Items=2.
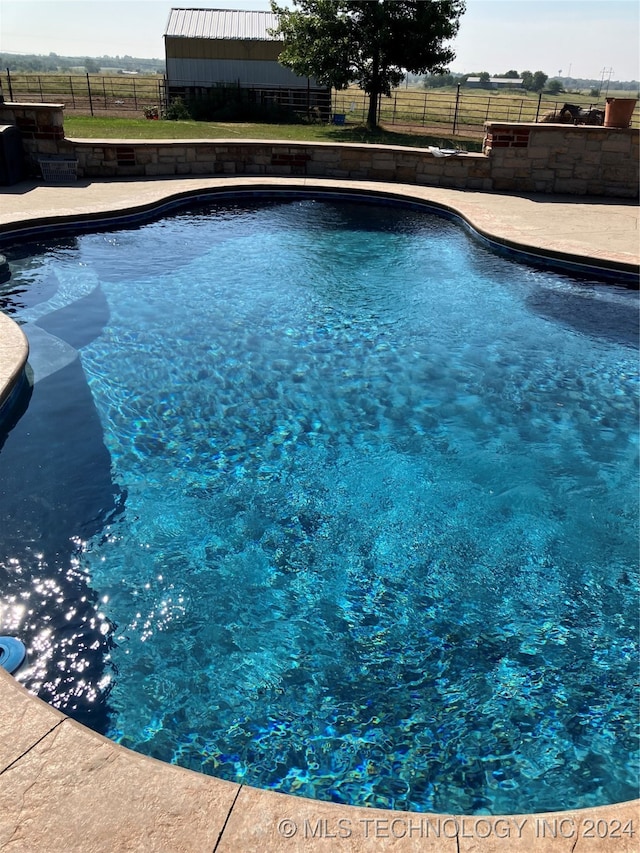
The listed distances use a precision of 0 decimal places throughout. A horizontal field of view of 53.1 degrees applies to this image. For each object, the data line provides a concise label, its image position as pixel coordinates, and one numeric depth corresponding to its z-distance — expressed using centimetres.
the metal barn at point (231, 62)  3009
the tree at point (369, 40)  2211
